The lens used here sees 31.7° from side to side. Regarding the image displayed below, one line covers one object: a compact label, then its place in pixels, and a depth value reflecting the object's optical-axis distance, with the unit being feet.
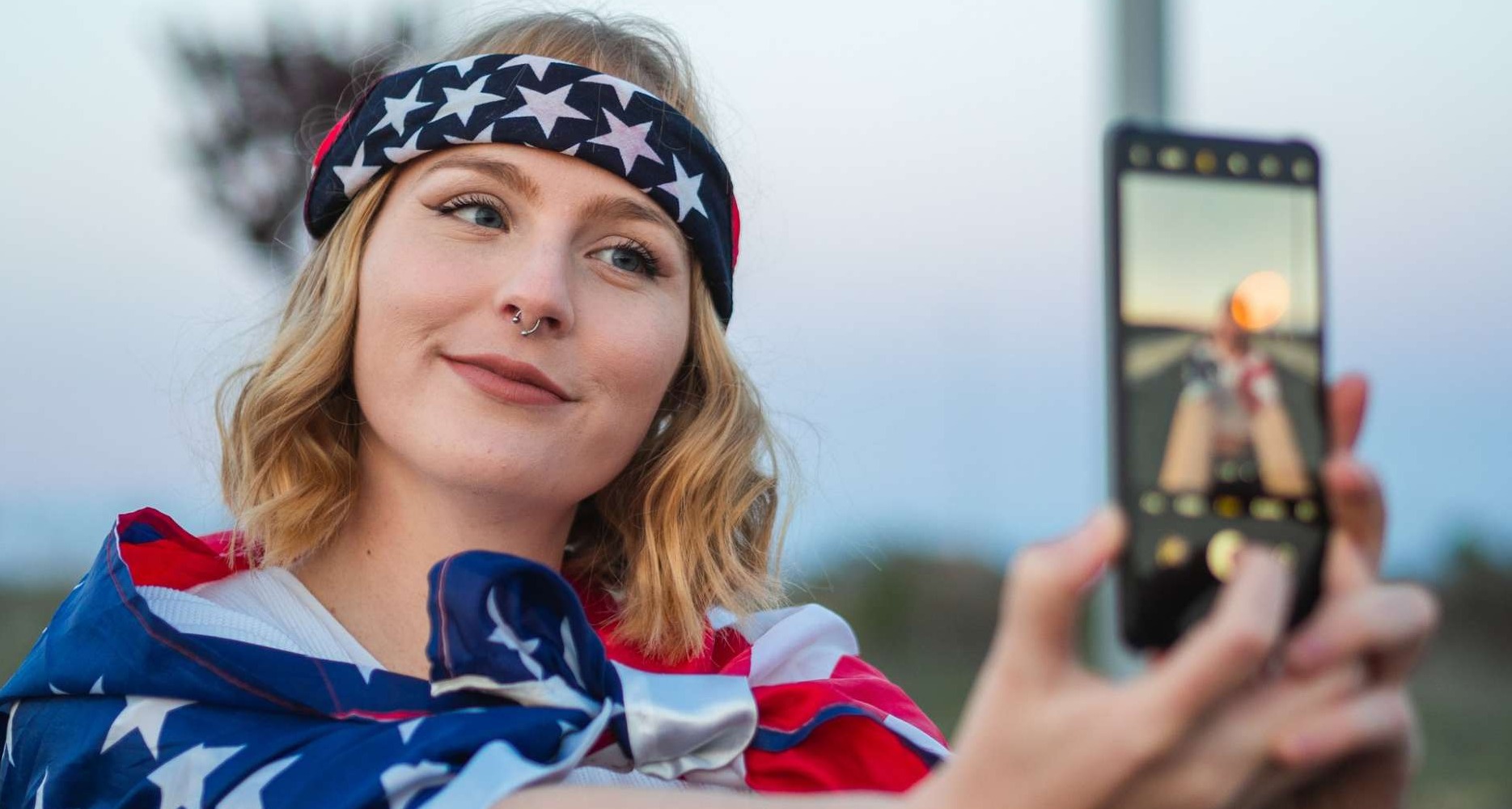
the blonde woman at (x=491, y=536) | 3.21
